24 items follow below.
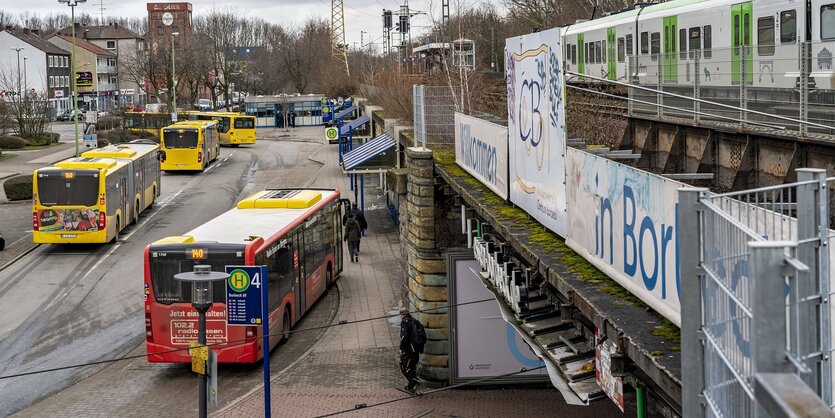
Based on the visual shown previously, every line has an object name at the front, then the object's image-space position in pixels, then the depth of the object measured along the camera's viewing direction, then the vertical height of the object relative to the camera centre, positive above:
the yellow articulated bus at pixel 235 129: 74.88 -0.91
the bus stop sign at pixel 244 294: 16.34 -2.94
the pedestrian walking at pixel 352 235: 31.53 -3.50
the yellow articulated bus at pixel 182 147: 56.28 -1.54
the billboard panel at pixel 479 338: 18.03 -3.76
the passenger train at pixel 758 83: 11.72 +0.25
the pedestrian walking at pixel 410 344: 18.03 -3.79
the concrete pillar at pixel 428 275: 18.72 -2.81
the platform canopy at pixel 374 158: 34.59 -1.48
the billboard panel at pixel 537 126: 10.44 -0.19
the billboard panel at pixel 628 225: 7.04 -0.89
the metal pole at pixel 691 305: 5.04 -0.94
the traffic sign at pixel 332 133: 55.06 -1.00
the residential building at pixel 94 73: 130.88 +5.94
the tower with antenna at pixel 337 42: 118.06 +7.96
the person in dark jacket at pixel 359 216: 34.72 -3.28
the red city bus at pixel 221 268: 19.95 -3.04
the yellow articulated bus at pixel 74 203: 32.88 -2.51
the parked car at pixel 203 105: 112.94 +1.26
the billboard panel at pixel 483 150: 14.31 -0.59
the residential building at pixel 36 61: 121.75 +6.69
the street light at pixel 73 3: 53.78 +5.67
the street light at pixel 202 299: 14.09 -2.34
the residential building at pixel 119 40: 150.12 +11.21
